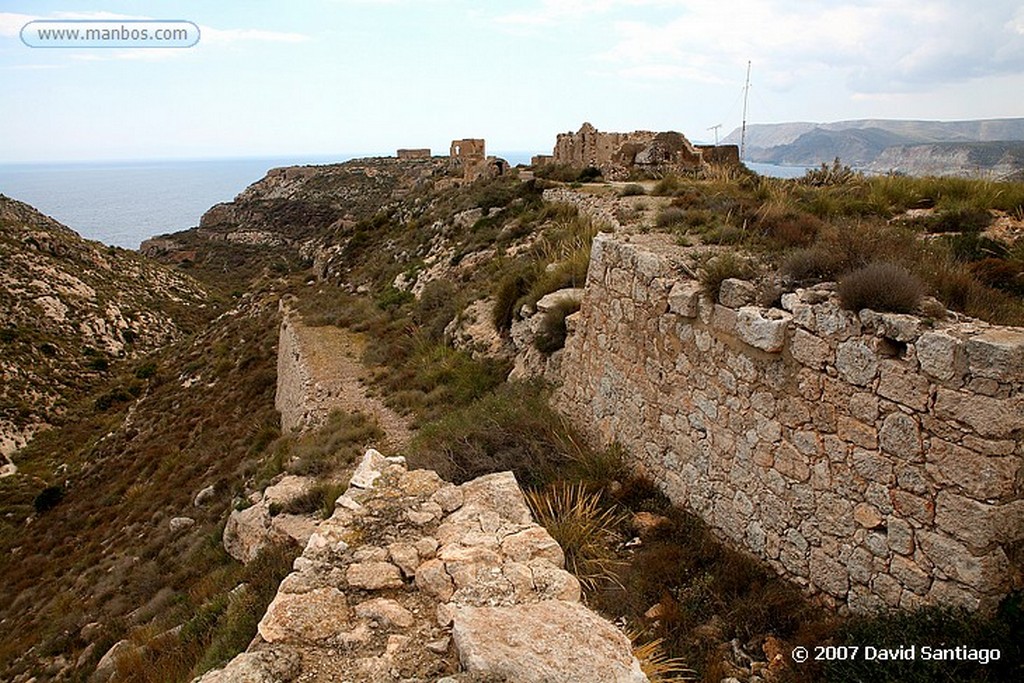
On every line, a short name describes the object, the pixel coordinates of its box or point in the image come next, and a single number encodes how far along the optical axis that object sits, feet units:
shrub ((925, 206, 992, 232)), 19.84
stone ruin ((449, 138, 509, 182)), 93.10
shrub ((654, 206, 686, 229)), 24.63
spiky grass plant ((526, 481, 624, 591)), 15.47
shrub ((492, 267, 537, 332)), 36.60
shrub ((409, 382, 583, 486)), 19.66
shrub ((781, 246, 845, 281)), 15.12
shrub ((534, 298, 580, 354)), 27.27
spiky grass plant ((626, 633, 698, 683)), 11.31
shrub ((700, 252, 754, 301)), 16.52
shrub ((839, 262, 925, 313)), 12.32
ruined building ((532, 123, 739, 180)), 55.77
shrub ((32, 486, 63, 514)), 55.62
